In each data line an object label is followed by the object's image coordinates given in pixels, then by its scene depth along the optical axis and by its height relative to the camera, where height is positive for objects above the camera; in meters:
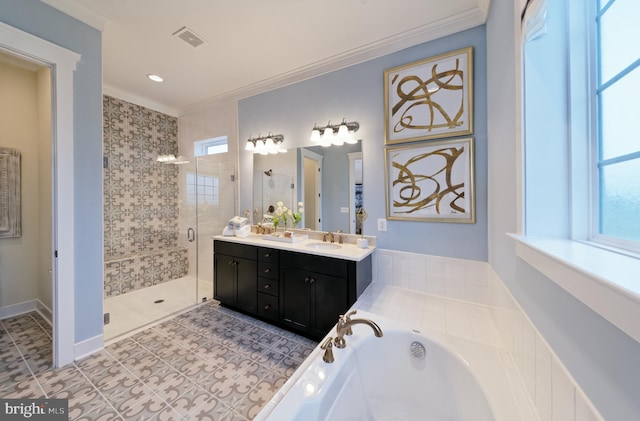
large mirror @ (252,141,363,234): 2.34 +0.30
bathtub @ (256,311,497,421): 1.01 -0.91
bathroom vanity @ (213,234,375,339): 1.90 -0.66
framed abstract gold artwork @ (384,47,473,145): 1.81 +0.95
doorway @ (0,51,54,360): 2.35 +0.17
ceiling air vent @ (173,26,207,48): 2.00 +1.60
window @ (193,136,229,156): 3.43 +1.02
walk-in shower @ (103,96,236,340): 3.03 -0.02
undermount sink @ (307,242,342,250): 2.21 -0.37
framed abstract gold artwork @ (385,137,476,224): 1.82 +0.24
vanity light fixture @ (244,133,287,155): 2.80 +0.84
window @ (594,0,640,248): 0.63 +0.26
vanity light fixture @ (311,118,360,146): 2.30 +0.80
